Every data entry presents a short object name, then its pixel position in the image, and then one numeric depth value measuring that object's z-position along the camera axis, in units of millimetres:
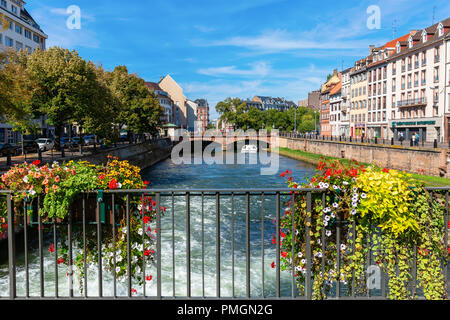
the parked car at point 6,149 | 32388
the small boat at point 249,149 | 77500
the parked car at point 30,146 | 35519
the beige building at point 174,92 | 130750
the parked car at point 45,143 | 39031
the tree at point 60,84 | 33281
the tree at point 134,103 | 54281
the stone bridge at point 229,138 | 84312
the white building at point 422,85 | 47406
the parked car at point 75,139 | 54453
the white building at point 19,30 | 48344
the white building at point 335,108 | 84500
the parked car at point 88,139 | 51547
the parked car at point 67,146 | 43369
